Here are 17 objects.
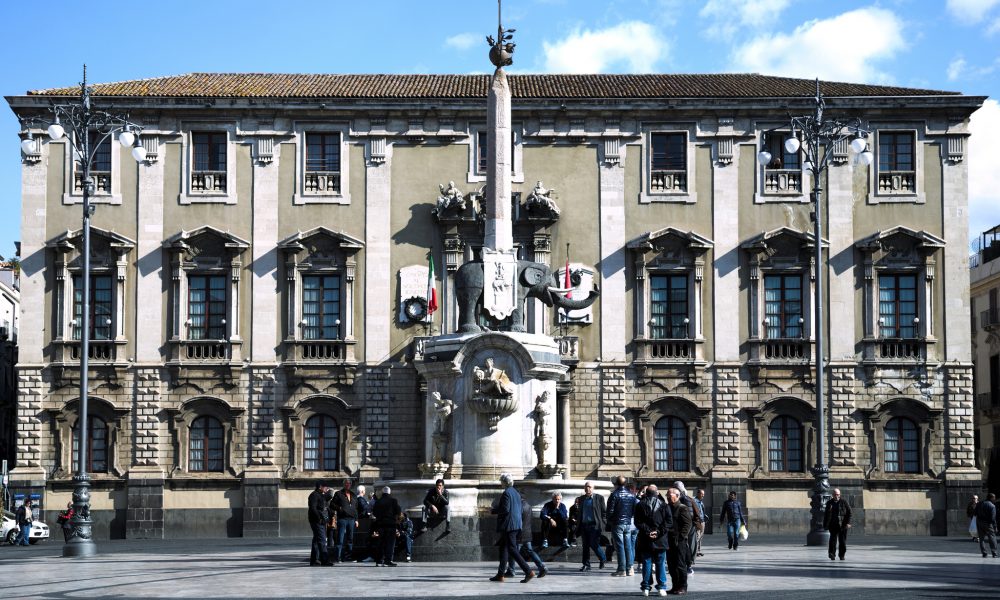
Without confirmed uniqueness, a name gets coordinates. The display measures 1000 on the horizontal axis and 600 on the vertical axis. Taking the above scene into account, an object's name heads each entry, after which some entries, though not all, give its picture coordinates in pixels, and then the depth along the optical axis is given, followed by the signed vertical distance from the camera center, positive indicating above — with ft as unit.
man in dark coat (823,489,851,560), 100.89 -7.27
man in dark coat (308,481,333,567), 93.15 -6.82
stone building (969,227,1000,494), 222.48 +7.25
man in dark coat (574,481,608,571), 89.04 -6.62
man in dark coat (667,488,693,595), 74.28 -6.53
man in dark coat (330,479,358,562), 94.32 -6.90
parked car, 148.15 -11.73
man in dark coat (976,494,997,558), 111.34 -8.27
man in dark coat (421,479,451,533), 91.56 -5.65
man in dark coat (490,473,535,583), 79.61 -5.99
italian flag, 149.11 +10.00
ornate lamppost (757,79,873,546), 121.39 +6.74
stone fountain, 94.58 -0.43
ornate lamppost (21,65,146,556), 113.50 +3.54
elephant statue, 102.01 +7.49
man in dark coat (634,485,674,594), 73.97 -6.13
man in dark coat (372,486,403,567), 90.99 -6.61
